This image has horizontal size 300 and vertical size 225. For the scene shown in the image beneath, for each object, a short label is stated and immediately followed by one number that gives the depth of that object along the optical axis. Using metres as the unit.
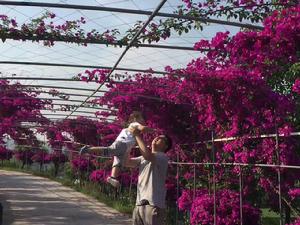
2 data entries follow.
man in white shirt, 4.94
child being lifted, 5.57
